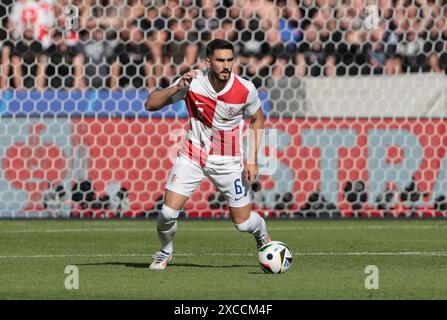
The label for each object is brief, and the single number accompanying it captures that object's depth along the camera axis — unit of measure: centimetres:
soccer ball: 1733
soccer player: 1809
